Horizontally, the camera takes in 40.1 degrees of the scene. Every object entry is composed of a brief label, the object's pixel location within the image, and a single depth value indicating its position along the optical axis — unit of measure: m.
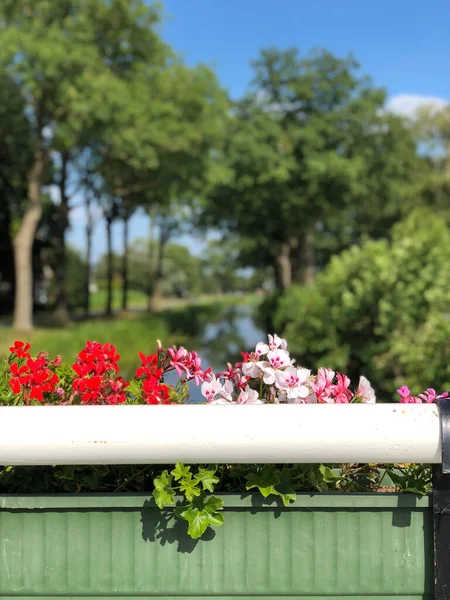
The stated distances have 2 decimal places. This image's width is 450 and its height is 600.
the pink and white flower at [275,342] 1.96
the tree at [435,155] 32.56
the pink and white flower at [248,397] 1.85
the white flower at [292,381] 1.84
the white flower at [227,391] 1.90
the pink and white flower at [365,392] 1.94
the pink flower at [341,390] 1.87
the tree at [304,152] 26.03
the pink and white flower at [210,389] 1.89
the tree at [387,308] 9.80
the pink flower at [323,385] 1.84
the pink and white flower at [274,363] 1.87
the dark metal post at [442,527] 1.59
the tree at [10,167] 16.91
